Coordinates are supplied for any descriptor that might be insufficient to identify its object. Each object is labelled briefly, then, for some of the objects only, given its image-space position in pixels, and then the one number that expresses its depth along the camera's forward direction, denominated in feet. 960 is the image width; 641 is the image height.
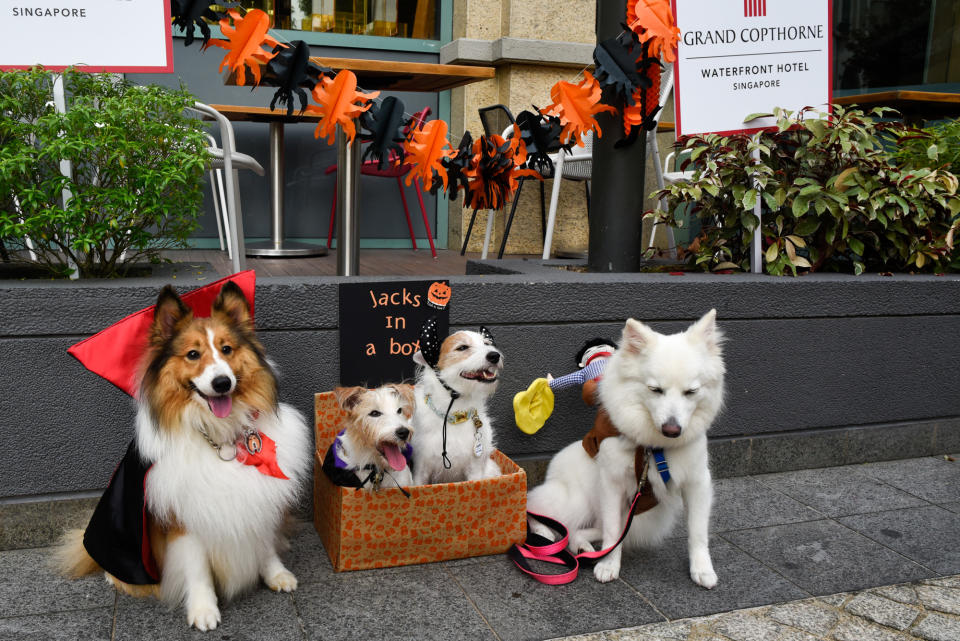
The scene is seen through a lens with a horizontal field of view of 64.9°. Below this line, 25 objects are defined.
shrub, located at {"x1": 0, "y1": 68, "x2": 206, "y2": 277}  8.92
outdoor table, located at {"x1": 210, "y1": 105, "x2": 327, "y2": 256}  18.79
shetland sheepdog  7.47
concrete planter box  9.09
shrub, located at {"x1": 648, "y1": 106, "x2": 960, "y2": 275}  13.10
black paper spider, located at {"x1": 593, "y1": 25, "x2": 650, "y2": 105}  11.80
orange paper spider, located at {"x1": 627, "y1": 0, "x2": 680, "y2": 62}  11.85
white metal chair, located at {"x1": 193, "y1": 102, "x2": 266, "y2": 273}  11.85
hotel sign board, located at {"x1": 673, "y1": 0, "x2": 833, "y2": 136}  12.94
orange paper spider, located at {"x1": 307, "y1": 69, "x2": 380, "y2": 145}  10.44
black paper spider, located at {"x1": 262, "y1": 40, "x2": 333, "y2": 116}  10.30
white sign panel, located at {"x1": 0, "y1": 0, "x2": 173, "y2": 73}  9.83
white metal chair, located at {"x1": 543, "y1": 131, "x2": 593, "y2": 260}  17.20
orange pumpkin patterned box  8.70
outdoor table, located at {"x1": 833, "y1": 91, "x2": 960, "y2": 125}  17.89
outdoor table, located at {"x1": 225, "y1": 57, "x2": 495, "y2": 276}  12.10
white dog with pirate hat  8.75
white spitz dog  8.30
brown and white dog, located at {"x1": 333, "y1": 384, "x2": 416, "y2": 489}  8.23
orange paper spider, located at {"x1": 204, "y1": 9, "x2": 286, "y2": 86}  9.90
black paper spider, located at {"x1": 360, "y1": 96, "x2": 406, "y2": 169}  10.84
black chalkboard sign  10.18
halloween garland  10.18
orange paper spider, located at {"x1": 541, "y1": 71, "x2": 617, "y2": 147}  11.67
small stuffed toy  10.18
